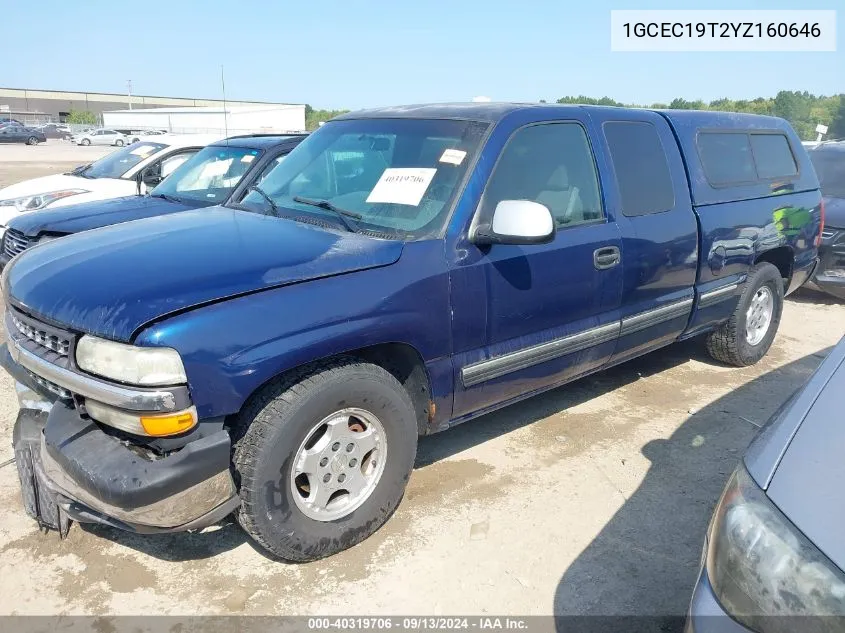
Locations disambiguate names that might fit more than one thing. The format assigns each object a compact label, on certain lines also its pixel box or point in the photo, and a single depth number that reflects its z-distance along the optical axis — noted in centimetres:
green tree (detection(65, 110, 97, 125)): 7350
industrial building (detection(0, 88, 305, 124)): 8425
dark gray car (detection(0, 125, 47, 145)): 4504
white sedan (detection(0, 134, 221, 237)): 788
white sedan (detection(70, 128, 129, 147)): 4634
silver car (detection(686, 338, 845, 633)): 148
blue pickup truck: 242
